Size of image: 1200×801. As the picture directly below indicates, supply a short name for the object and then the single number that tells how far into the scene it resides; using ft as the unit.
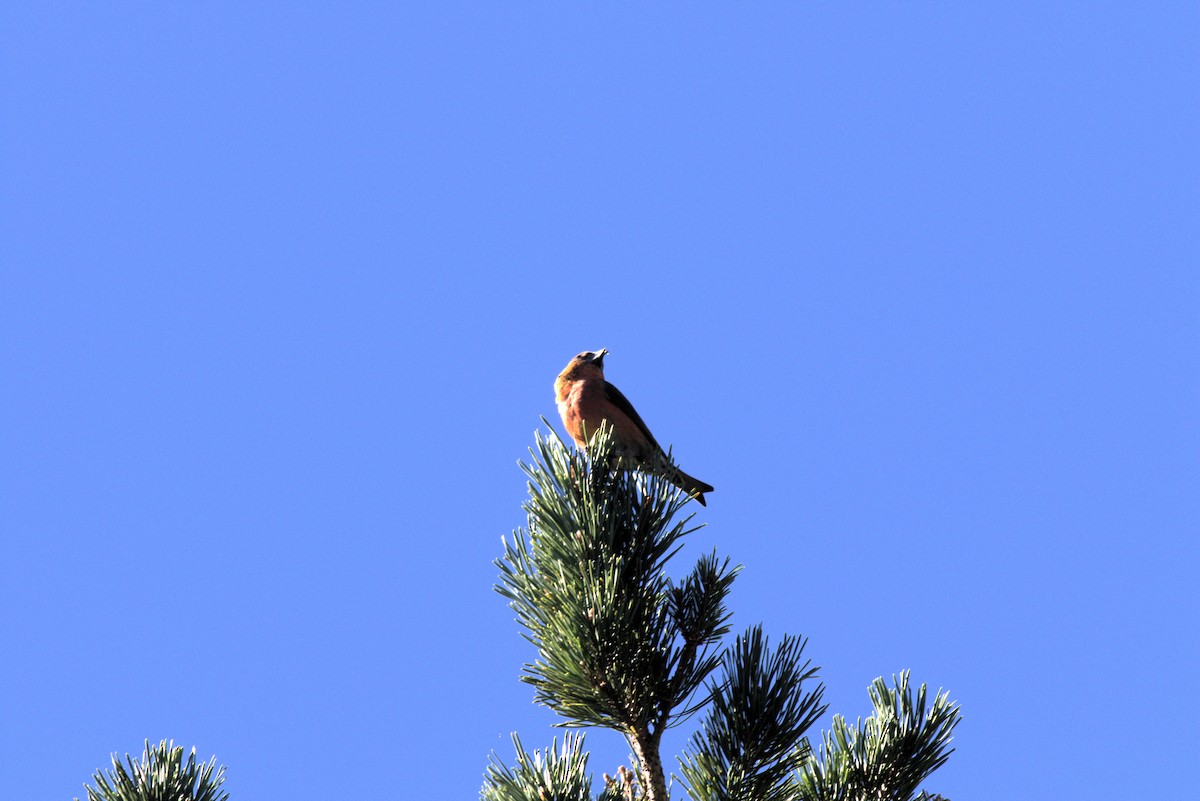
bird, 38.54
